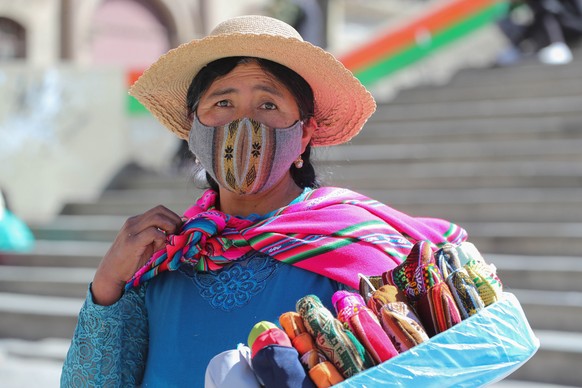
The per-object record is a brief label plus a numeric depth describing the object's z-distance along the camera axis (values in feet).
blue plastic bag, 7.52
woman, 8.36
